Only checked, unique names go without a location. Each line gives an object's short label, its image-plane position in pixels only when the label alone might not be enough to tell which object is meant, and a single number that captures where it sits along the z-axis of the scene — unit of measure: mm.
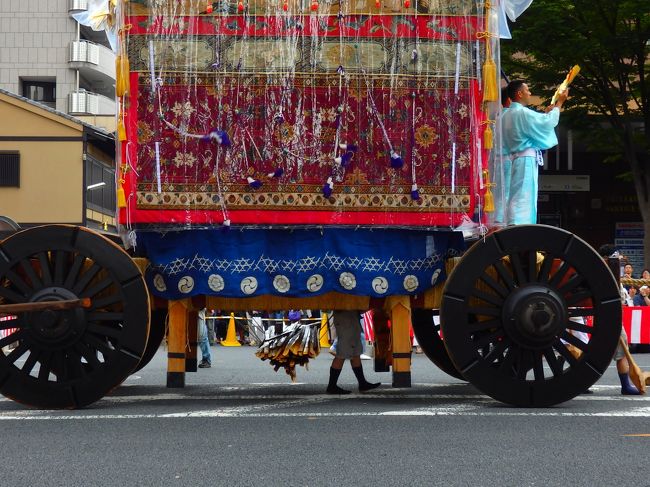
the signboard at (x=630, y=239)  35719
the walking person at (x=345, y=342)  10188
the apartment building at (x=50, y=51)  41750
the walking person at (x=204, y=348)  15477
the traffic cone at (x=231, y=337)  25234
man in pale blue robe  9562
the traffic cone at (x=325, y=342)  21766
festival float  8906
